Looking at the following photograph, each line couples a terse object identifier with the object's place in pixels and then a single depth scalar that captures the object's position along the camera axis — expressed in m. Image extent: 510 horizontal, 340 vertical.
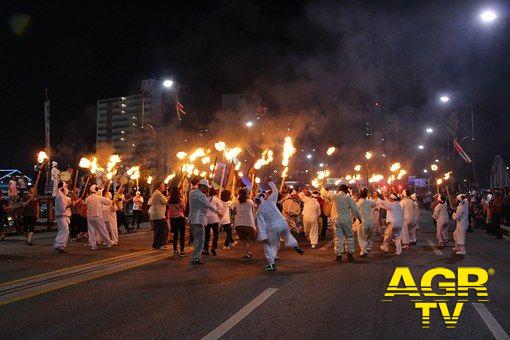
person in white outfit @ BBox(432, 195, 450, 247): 14.77
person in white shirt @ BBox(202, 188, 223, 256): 12.47
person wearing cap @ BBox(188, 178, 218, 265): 10.81
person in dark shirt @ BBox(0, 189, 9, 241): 15.27
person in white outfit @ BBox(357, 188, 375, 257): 12.36
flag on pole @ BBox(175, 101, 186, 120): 27.08
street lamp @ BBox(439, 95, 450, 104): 27.19
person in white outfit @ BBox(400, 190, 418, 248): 14.58
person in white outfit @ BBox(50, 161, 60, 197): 20.60
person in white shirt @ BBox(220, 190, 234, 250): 13.68
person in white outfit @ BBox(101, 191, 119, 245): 14.67
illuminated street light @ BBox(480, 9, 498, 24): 12.39
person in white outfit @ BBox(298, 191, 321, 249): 14.93
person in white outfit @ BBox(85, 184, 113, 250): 13.71
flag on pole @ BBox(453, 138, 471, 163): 28.71
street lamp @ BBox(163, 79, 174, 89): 22.77
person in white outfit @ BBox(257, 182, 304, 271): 10.30
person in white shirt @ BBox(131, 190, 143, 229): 20.20
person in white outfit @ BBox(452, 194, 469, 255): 12.66
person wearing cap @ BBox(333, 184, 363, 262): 11.41
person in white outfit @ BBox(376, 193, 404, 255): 12.77
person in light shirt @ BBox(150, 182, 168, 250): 13.20
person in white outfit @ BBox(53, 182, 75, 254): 12.57
